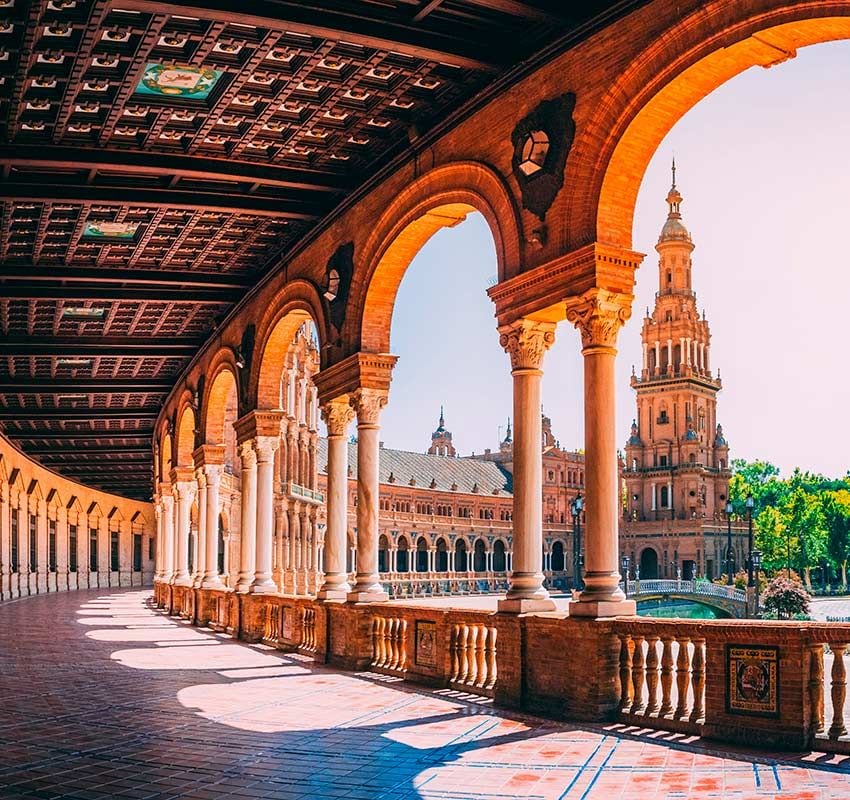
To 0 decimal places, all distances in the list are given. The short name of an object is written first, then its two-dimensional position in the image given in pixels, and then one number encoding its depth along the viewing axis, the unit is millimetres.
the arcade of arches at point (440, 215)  9453
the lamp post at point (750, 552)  51781
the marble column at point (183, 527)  31062
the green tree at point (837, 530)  111688
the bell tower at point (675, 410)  105875
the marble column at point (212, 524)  26234
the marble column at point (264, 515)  20859
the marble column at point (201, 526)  26688
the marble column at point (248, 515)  21797
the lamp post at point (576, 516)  41544
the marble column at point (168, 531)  35000
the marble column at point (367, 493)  15438
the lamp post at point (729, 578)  77450
